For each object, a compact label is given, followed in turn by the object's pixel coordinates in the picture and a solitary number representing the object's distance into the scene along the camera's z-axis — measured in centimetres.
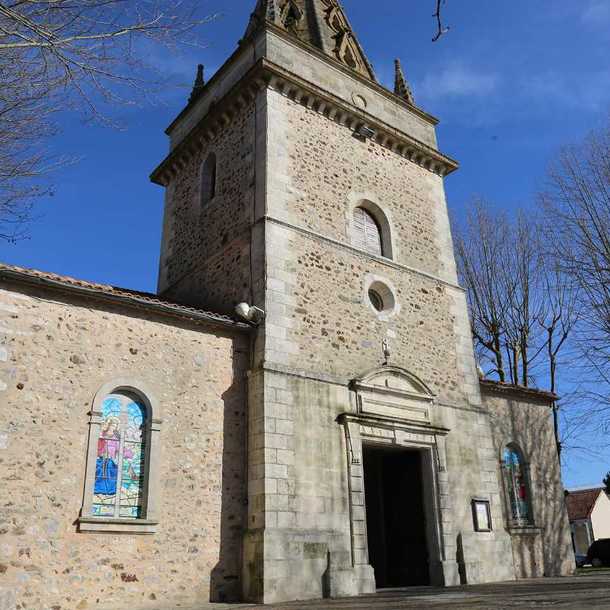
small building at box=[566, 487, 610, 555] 3556
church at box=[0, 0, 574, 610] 832
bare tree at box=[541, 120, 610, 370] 1245
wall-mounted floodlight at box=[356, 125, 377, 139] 1388
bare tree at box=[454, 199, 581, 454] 1923
